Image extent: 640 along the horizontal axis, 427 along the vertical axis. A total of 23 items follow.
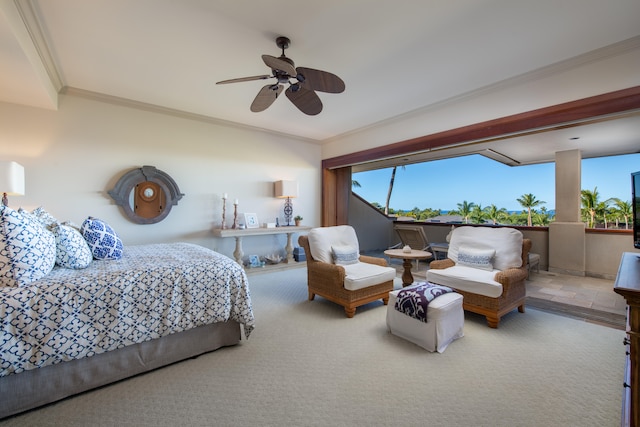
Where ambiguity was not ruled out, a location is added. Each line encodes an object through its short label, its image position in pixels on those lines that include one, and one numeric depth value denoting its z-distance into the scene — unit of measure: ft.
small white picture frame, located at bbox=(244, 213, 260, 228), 16.71
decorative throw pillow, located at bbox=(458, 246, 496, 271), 10.37
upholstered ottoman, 7.34
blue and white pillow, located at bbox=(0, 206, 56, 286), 5.15
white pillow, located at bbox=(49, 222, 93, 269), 6.53
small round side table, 11.86
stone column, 15.65
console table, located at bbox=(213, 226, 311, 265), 15.06
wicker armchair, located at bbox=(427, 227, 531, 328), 8.80
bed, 5.05
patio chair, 18.16
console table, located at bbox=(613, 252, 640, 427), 3.64
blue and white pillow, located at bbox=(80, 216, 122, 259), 7.83
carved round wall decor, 13.06
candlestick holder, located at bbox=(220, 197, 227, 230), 15.76
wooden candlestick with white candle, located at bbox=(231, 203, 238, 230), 15.90
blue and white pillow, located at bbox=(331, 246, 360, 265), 11.43
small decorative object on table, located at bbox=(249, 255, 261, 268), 16.70
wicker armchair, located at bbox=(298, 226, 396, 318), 9.80
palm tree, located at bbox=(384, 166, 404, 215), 28.50
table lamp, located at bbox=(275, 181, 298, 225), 17.31
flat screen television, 7.86
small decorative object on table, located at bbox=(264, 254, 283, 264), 17.37
